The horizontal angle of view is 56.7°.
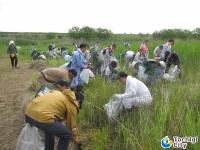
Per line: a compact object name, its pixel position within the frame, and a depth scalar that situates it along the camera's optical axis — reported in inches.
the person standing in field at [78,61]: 159.9
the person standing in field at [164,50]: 220.5
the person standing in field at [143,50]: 255.4
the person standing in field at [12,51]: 323.1
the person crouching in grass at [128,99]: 118.9
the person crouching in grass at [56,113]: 85.3
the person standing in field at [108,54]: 238.5
